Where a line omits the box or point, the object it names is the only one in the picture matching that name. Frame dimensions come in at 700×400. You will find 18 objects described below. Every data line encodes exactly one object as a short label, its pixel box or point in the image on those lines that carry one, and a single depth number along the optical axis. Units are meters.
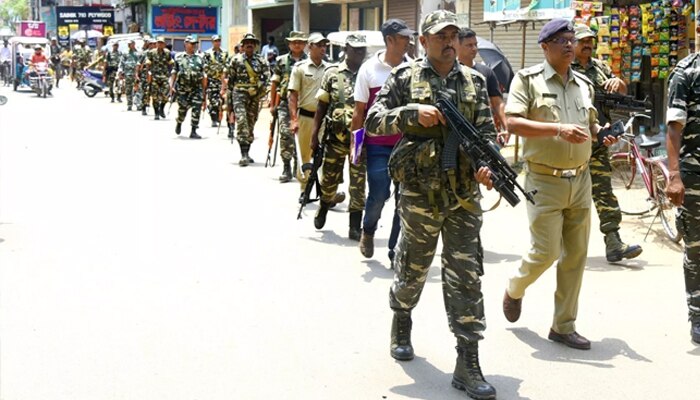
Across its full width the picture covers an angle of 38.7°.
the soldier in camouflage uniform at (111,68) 32.62
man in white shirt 7.07
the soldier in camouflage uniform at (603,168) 7.41
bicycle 8.73
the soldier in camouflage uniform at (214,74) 20.02
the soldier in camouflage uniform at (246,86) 14.44
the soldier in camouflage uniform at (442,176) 4.78
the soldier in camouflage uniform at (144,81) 25.65
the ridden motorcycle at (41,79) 34.34
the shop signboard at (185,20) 50.34
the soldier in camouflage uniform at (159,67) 22.47
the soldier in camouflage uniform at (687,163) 5.55
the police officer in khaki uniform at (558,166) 5.34
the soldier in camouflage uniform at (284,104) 12.19
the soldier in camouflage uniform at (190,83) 18.45
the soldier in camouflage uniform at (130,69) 28.25
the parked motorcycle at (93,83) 35.72
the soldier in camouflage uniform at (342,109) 8.35
